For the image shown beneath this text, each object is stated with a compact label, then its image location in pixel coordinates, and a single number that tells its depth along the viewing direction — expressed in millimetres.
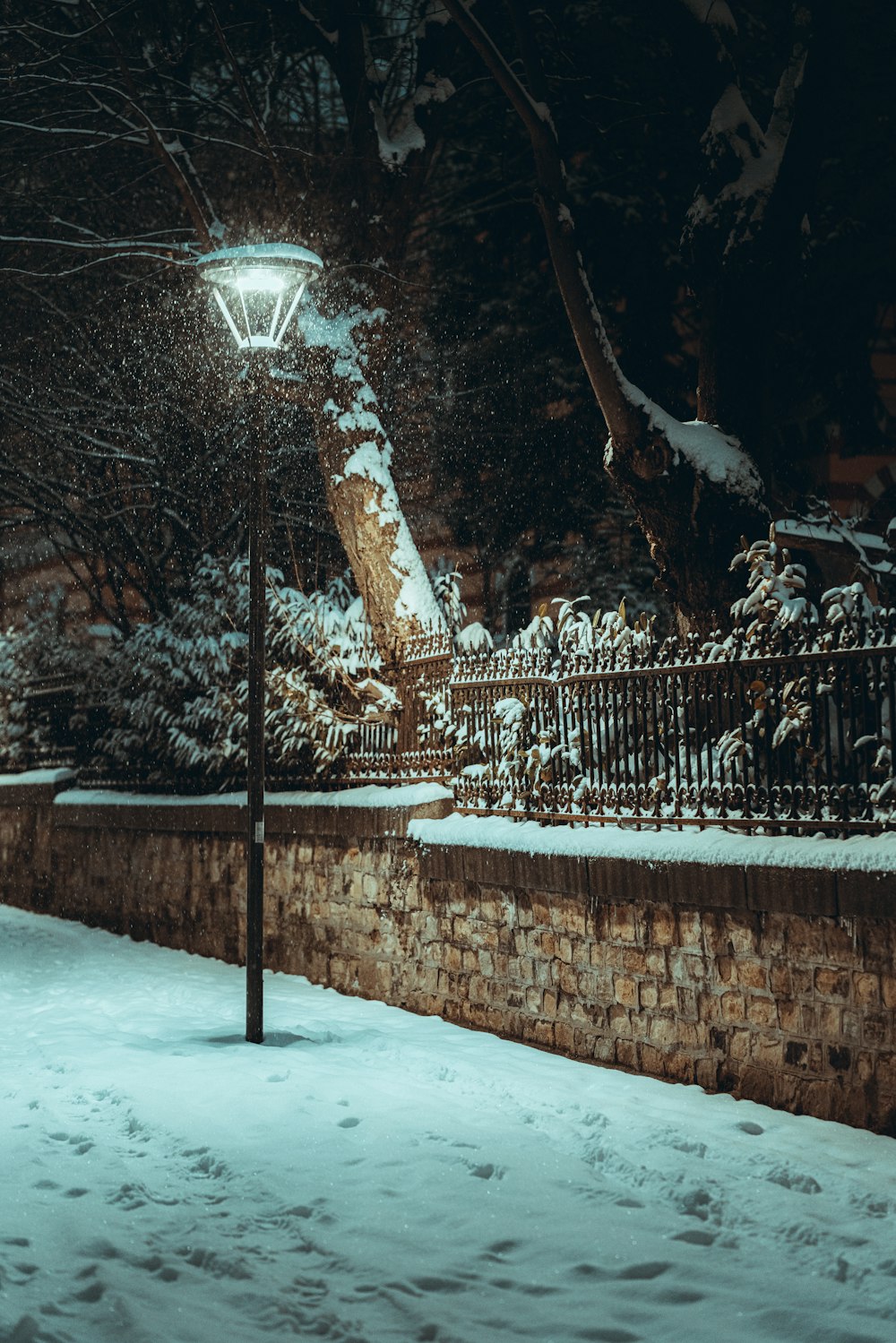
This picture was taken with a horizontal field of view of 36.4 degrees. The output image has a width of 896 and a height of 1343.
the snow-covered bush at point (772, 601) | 7410
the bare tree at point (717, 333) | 10273
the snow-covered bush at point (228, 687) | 11453
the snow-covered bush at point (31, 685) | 18234
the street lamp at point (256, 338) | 8477
